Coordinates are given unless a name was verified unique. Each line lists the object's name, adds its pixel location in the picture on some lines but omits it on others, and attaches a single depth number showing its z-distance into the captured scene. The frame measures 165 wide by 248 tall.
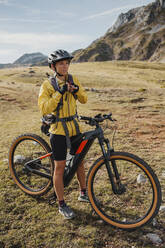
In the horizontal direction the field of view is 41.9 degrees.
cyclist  4.05
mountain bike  4.01
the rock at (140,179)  5.39
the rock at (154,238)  3.81
